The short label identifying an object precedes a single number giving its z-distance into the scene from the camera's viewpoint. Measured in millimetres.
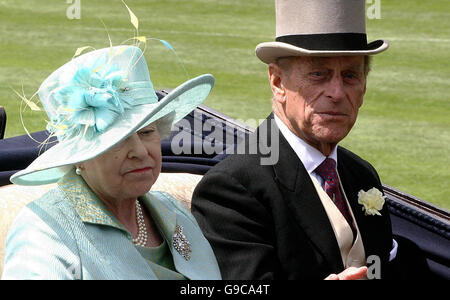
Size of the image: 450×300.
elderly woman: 5684
